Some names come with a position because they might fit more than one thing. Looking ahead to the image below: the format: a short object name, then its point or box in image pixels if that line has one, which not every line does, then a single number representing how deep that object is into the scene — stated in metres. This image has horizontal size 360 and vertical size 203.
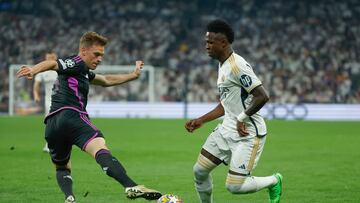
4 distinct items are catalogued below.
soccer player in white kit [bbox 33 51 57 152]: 36.16
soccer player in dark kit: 17.42
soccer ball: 17.12
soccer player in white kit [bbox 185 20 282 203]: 17.52
